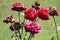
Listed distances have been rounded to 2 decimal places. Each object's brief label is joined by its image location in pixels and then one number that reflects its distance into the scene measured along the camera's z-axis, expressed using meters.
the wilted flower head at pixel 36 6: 0.94
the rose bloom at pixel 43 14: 0.86
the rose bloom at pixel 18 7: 0.92
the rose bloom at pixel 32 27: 0.80
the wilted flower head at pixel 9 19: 0.89
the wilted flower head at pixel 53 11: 0.96
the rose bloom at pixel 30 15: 0.84
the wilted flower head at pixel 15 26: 0.86
